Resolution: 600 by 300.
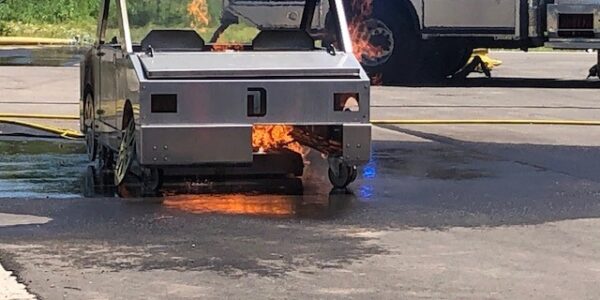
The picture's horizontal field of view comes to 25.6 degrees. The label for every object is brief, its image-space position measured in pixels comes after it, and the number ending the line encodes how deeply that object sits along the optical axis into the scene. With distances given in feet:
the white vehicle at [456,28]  64.28
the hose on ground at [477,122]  49.90
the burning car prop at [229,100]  30.19
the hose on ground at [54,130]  44.34
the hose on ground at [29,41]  109.95
